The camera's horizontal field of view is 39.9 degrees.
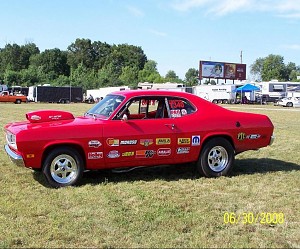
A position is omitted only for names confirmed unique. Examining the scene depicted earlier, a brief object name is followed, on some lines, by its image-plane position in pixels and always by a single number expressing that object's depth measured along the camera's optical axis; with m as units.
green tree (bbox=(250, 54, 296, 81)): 128.75
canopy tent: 50.42
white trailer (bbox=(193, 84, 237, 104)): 52.48
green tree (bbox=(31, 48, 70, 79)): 116.00
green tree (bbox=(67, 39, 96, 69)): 125.03
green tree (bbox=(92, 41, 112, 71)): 130.00
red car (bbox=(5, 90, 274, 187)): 6.27
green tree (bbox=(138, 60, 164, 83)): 108.62
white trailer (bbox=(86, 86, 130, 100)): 63.02
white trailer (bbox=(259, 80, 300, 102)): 56.44
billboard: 72.29
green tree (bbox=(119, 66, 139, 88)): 99.69
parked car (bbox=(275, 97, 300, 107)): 45.84
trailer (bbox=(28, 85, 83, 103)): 54.62
